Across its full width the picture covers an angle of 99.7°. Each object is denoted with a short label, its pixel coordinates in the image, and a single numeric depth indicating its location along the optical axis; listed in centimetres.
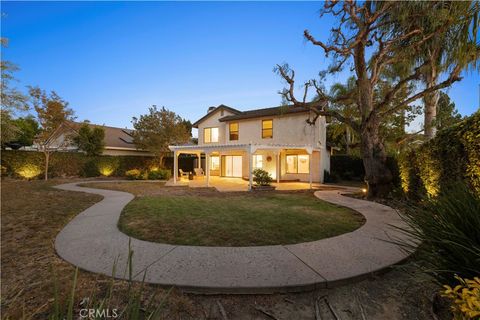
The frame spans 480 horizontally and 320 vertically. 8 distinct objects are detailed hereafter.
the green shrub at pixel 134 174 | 1791
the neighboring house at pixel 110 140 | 1886
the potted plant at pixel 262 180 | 1262
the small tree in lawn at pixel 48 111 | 1747
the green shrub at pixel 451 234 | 183
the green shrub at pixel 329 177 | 1680
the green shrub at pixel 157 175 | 1877
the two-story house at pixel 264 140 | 1583
